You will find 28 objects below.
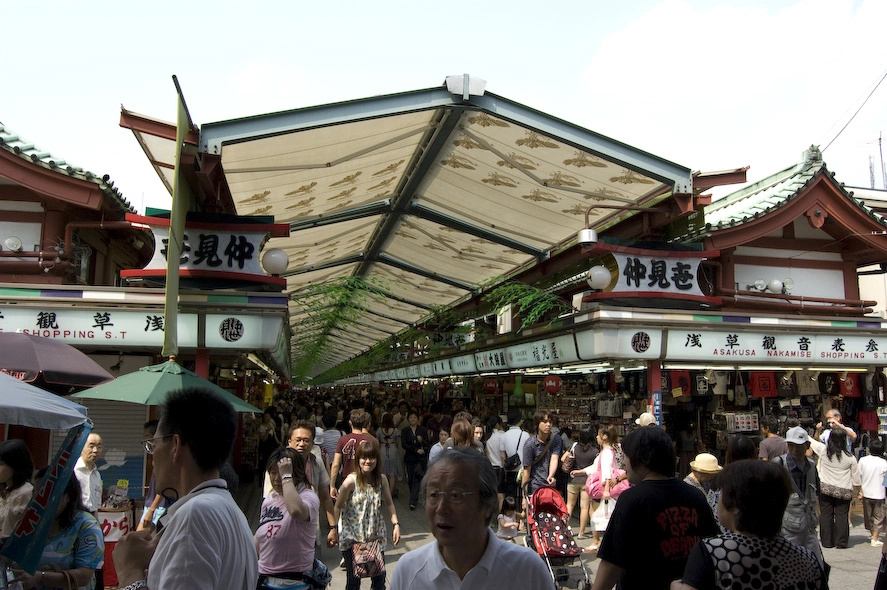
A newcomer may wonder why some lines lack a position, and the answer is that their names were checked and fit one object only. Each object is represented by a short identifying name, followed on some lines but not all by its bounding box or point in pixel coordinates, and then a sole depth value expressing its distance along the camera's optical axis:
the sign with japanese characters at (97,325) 10.13
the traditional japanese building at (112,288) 10.19
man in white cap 5.79
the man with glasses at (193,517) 2.69
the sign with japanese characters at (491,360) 15.34
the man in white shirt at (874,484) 10.46
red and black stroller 7.28
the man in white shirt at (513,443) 10.76
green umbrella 7.07
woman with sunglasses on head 6.36
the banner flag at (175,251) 8.69
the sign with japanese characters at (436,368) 19.73
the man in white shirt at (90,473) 6.82
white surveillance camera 10.50
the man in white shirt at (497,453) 11.12
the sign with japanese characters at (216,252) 10.28
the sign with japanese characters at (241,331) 10.19
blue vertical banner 3.94
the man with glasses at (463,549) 2.60
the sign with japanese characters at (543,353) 11.80
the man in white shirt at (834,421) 10.56
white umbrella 4.83
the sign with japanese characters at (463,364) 17.45
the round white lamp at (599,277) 10.95
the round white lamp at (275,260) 10.77
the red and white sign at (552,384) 15.52
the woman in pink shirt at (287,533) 5.02
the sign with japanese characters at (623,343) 10.81
